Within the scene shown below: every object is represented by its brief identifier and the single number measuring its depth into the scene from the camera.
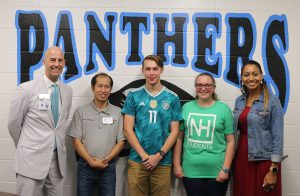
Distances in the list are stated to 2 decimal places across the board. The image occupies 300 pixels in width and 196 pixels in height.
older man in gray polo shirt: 2.67
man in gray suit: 2.35
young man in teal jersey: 2.60
